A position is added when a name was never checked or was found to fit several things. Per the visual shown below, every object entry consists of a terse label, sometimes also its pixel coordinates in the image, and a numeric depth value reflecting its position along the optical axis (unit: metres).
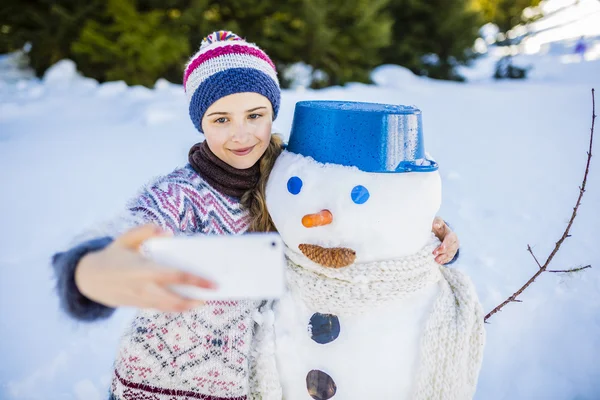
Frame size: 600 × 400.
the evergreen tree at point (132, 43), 4.54
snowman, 0.97
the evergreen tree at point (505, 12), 7.98
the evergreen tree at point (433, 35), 6.12
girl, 1.09
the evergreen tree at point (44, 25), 4.79
